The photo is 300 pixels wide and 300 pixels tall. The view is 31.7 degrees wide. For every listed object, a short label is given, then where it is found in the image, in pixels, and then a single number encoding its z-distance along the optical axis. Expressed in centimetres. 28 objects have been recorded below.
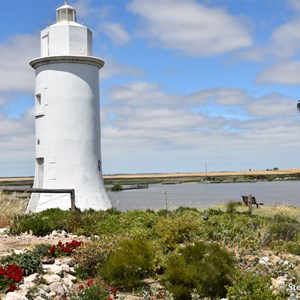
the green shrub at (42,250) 895
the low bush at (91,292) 685
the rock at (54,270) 798
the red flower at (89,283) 725
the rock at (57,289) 727
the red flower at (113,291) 741
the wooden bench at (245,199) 2541
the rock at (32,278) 744
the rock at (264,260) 881
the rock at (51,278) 755
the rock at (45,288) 722
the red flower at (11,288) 714
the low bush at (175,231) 1023
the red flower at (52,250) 915
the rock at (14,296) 666
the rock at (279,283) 726
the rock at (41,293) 702
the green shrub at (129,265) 787
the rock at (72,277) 797
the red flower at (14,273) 734
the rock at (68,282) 757
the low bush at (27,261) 796
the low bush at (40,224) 1240
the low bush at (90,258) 840
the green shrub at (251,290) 614
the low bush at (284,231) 1154
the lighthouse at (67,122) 1711
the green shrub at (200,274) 734
